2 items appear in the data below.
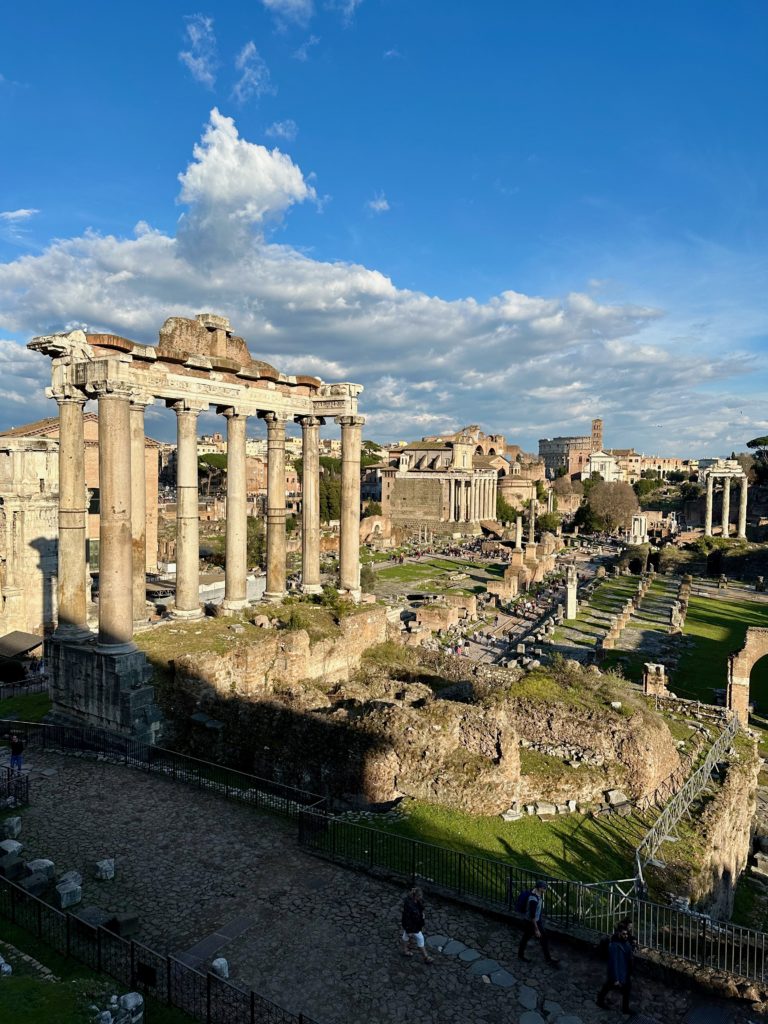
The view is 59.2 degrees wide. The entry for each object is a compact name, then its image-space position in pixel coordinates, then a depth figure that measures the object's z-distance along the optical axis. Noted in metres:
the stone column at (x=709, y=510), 77.69
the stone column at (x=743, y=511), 78.00
